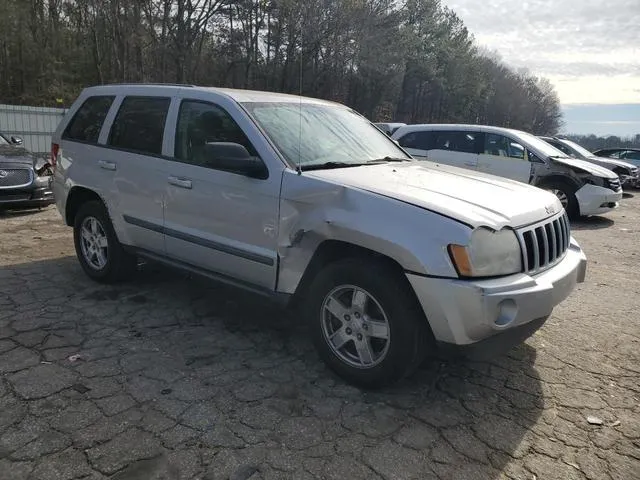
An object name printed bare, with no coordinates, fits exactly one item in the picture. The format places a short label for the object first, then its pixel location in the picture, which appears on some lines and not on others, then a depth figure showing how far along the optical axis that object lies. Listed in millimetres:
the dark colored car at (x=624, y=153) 20484
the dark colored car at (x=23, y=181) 8141
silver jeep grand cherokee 2807
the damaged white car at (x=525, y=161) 10312
